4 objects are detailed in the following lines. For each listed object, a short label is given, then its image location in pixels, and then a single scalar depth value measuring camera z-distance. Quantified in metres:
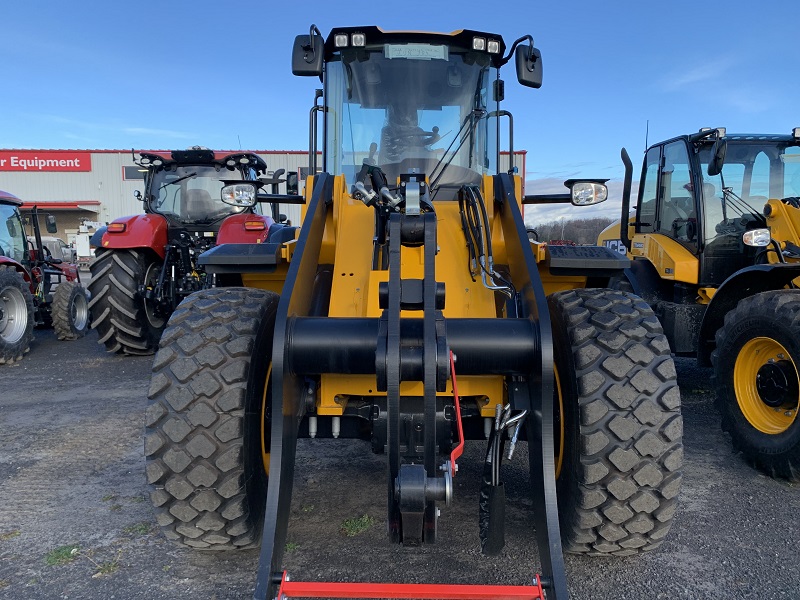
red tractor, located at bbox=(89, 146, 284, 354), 7.66
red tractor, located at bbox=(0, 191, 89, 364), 8.17
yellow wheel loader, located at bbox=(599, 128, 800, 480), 4.09
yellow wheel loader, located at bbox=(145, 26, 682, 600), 2.37
